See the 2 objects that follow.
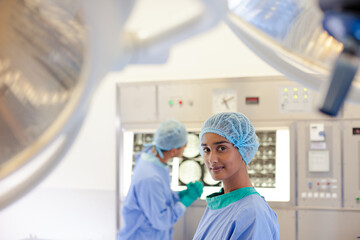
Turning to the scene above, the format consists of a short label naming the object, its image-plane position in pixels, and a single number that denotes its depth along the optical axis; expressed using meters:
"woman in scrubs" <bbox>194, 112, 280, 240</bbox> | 1.51
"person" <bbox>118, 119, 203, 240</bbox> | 2.49
